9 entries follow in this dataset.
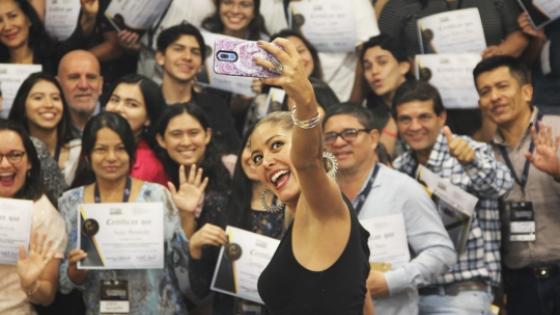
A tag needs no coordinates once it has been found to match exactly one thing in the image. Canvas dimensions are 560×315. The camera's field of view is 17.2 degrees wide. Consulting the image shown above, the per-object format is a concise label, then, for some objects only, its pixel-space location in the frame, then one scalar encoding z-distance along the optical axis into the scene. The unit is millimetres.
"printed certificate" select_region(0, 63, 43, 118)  10563
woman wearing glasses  8593
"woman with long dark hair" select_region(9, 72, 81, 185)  10153
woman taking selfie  4777
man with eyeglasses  8311
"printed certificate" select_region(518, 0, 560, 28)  10355
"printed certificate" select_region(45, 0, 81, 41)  11375
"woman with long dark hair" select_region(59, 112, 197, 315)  8728
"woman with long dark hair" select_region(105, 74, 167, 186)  10167
